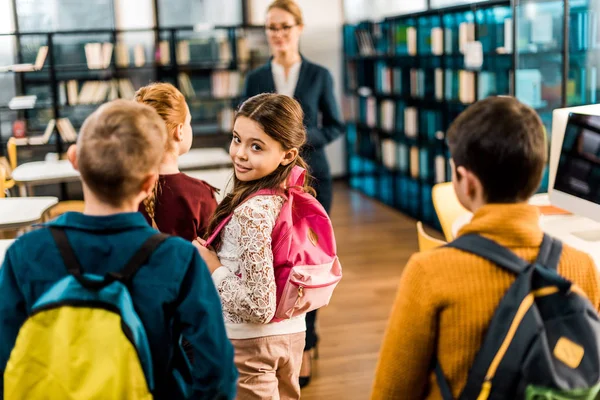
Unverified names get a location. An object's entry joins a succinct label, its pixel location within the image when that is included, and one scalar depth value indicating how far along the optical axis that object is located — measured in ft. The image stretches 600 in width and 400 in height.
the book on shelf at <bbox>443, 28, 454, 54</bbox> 19.47
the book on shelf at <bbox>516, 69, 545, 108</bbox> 16.37
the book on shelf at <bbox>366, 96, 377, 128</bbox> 25.34
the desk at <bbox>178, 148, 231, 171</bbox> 17.80
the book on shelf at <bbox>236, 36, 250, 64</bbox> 25.72
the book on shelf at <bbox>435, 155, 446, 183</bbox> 20.11
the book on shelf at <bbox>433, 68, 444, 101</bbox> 20.15
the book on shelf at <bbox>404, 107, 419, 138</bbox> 22.07
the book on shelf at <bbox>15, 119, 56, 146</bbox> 24.00
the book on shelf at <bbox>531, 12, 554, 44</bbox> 16.29
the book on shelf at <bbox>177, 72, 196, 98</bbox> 25.54
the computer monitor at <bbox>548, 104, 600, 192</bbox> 9.21
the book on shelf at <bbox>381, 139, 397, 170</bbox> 23.89
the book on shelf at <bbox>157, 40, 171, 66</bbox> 25.29
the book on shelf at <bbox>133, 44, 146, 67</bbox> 25.23
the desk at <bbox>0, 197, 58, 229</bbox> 11.63
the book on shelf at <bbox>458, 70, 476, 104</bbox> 18.39
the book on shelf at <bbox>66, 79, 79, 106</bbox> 24.63
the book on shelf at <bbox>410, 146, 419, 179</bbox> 21.99
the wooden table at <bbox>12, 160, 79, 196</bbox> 17.30
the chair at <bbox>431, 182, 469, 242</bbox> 8.34
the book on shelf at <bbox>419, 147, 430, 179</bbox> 21.45
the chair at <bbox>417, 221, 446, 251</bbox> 6.72
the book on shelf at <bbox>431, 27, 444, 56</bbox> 19.95
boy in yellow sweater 3.97
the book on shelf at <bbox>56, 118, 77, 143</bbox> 24.22
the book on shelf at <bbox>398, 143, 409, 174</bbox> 23.02
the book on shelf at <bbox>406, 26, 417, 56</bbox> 21.66
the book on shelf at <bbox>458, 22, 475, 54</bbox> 18.25
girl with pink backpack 5.75
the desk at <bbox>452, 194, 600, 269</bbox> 8.22
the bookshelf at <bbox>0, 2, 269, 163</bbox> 24.59
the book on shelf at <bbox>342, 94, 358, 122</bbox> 27.99
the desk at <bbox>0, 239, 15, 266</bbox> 9.07
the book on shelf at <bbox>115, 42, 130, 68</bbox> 25.17
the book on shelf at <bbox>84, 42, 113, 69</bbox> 24.64
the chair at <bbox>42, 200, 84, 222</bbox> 20.88
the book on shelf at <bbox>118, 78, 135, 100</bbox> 25.34
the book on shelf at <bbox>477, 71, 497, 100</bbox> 17.58
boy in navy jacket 4.24
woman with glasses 10.91
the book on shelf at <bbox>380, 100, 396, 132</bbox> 23.85
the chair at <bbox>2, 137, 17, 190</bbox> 18.85
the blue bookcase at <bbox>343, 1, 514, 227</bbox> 17.72
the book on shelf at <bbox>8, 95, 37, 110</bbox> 23.59
